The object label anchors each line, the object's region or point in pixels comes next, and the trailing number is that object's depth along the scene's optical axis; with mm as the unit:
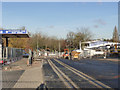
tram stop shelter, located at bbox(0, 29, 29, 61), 27622
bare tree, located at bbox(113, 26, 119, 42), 116988
